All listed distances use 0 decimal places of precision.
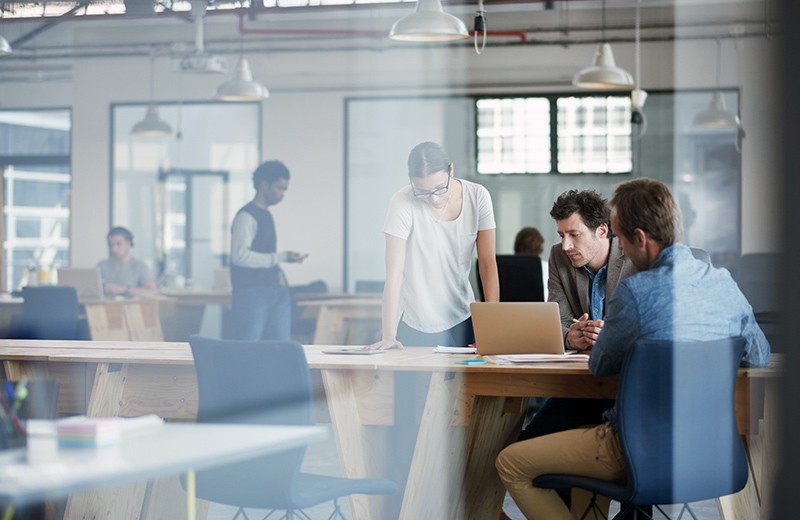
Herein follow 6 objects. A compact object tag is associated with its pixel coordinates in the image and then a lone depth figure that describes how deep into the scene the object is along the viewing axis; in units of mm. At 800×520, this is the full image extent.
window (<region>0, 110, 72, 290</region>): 11125
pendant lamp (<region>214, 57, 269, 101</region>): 7777
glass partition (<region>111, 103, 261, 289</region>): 10719
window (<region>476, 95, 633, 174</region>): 9867
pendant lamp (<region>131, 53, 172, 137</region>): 9398
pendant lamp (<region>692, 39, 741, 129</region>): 7882
